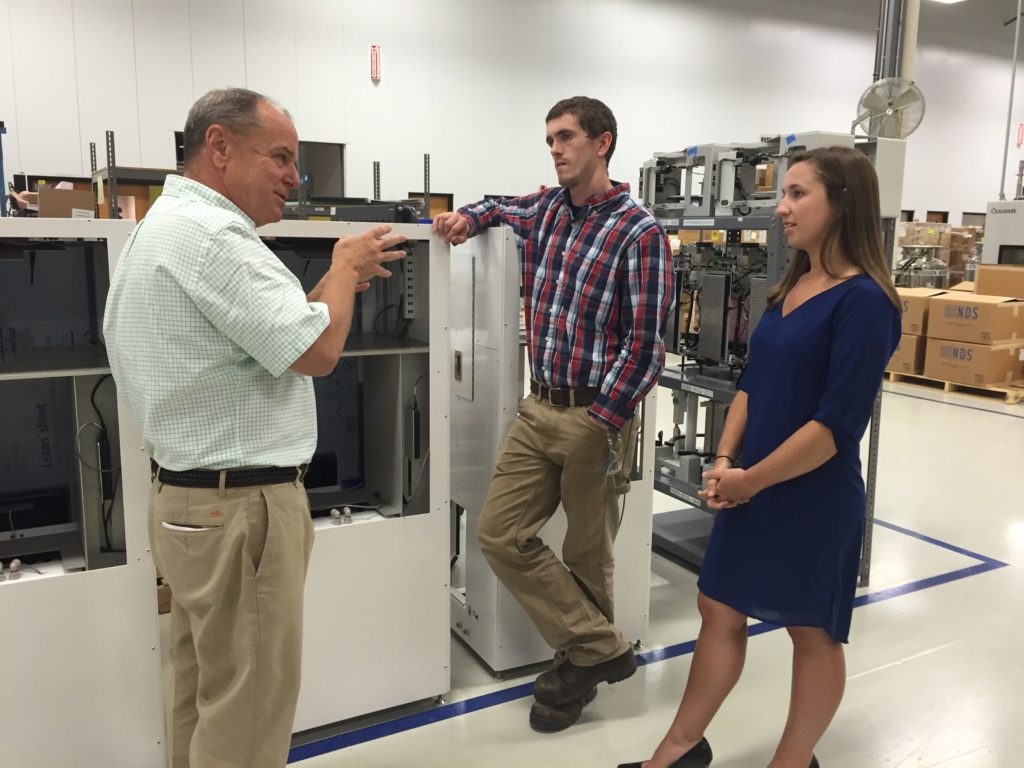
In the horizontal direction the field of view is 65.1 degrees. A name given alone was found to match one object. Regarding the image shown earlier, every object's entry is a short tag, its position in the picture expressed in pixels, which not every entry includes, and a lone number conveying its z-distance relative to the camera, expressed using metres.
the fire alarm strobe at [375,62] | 9.05
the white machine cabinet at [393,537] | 2.40
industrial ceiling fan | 5.45
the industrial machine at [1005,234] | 8.45
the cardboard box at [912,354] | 8.22
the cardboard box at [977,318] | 7.38
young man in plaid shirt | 2.33
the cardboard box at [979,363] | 7.60
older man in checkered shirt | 1.44
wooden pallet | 7.47
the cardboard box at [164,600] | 2.75
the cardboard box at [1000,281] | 8.14
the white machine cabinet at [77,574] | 2.02
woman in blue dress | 1.76
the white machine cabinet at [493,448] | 2.65
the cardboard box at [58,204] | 2.23
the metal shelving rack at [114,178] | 2.31
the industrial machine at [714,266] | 3.34
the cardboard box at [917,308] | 7.92
